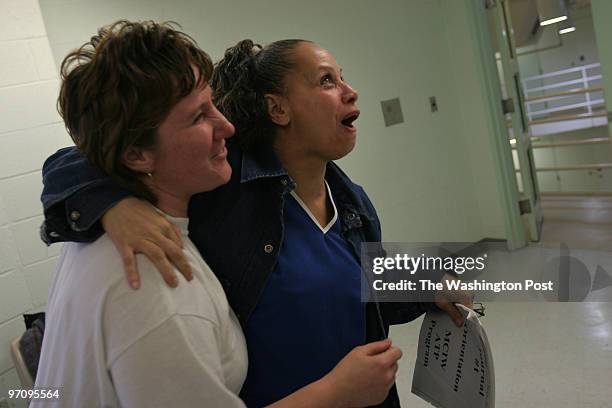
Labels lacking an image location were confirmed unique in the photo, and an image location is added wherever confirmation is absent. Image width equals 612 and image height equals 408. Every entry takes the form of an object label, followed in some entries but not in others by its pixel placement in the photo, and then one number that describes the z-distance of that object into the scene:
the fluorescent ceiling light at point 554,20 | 4.66
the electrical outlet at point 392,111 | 3.75
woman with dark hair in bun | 0.93
